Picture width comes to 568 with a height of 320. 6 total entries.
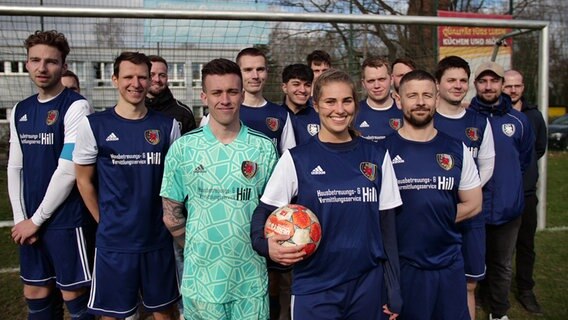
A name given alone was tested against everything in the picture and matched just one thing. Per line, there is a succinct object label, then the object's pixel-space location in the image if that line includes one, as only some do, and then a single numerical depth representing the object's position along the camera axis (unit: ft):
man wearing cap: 13.03
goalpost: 19.74
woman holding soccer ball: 8.00
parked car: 60.34
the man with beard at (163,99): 14.74
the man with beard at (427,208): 9.40
